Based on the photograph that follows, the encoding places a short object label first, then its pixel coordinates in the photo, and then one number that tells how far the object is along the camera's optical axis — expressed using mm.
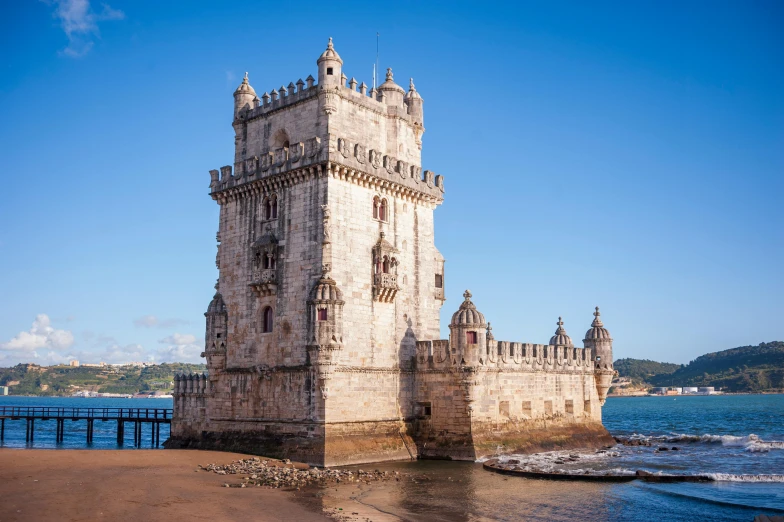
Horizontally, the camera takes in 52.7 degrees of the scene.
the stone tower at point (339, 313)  37094
